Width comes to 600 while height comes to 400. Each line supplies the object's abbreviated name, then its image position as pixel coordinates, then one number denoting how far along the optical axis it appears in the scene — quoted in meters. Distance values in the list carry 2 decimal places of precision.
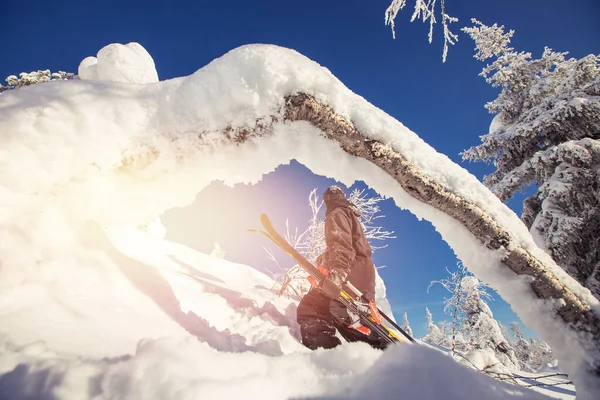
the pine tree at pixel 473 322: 14.41
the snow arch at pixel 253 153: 1.89
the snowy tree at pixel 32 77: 12.90
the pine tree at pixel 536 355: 34.59
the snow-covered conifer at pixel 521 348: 28.50
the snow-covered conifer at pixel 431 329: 39.76
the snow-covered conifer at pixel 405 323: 48.79
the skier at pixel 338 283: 3.08
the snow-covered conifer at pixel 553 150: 6.40
